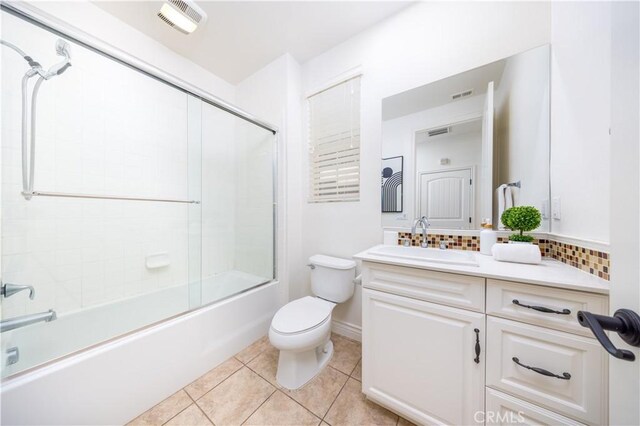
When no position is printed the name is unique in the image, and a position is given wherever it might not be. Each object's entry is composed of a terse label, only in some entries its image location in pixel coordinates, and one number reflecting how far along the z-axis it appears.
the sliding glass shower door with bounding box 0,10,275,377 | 1.19
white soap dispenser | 1.17
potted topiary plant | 1.06
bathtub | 0.88
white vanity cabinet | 0.70
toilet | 1.22
